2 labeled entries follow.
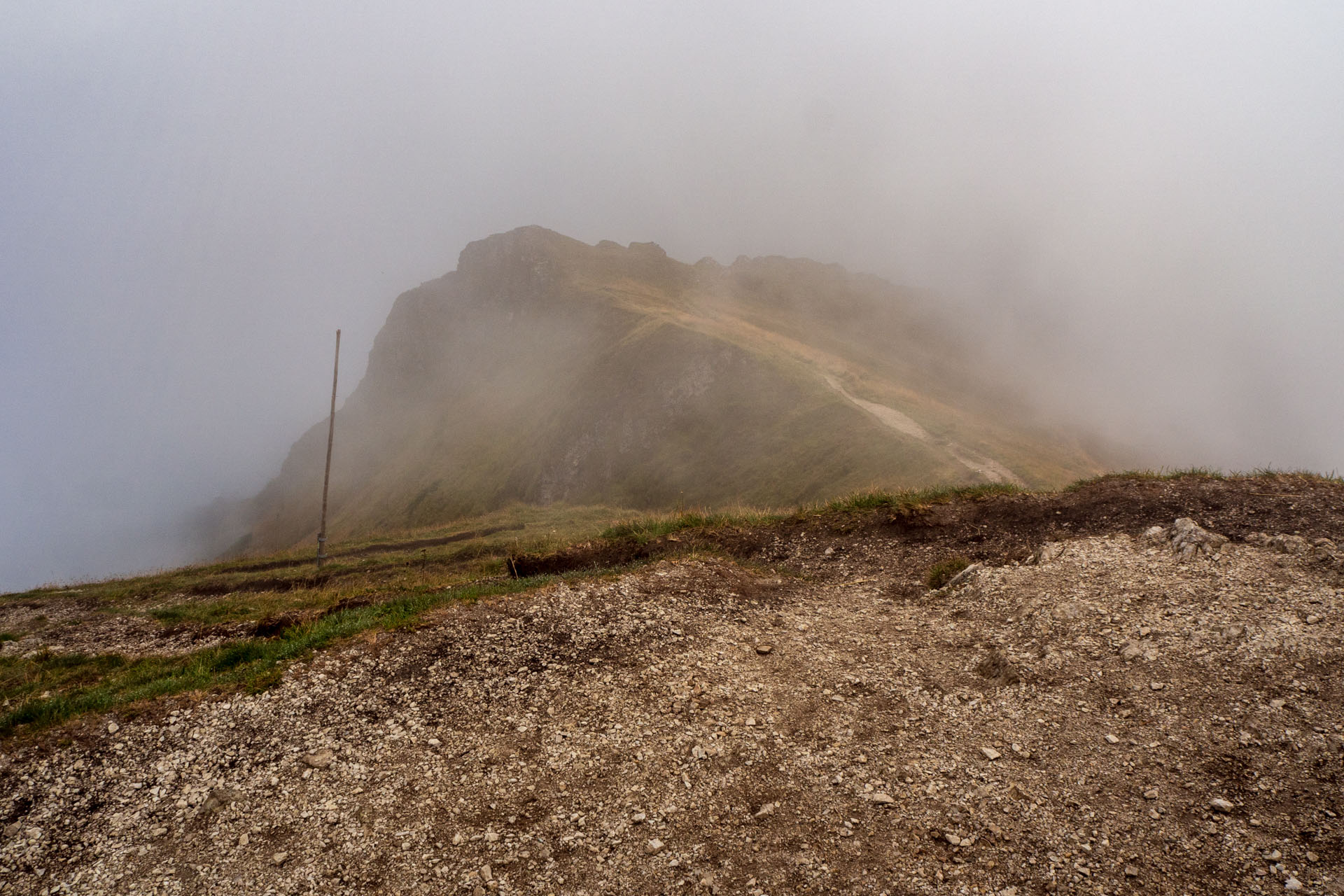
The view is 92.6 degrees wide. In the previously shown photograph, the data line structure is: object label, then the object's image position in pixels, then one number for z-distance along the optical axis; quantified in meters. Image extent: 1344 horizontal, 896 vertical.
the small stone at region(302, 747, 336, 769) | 10.12
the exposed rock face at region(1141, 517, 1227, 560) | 14.30
